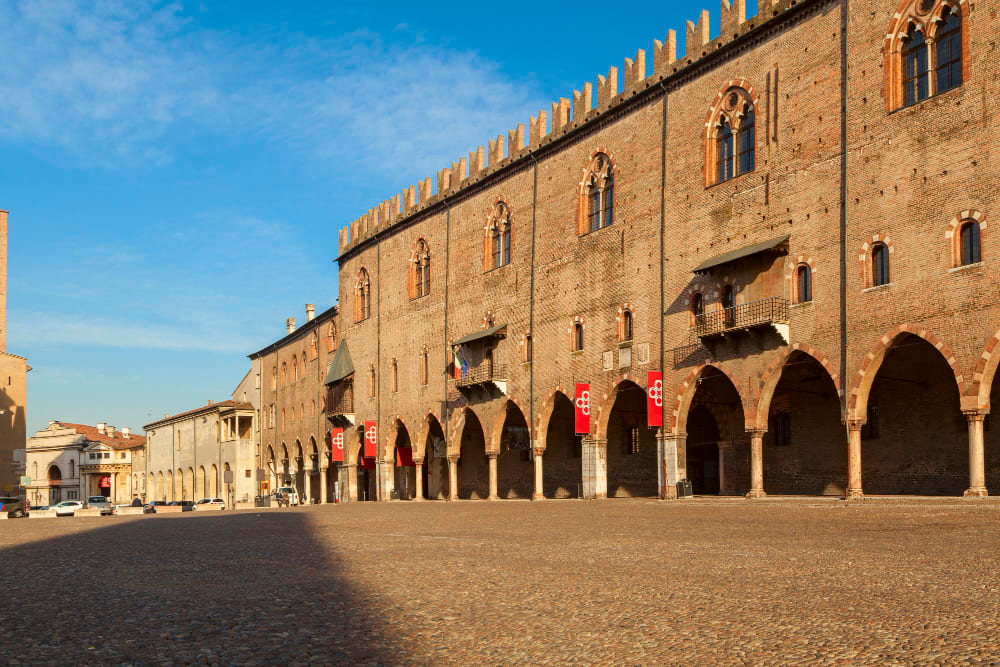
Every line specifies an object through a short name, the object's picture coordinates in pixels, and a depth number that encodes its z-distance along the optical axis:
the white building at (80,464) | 103.31
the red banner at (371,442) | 49.56
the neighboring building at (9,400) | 54.47
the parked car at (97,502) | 66.11
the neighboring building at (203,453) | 71.25
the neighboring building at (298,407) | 58.50
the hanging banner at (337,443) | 53.00
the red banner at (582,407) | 34.38
